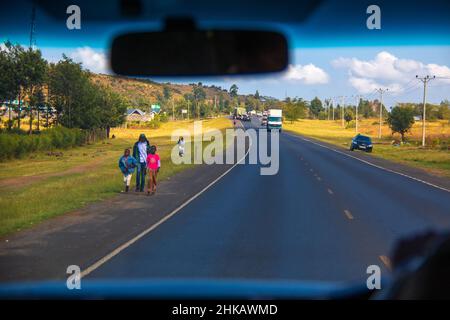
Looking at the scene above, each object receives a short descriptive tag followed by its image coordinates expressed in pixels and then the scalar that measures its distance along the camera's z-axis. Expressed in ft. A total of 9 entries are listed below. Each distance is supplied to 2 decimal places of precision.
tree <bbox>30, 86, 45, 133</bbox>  207.68
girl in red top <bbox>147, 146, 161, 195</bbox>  72.33
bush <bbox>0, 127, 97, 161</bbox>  150.51
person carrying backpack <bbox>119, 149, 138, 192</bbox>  72.17
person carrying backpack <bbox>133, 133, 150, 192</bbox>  74.54
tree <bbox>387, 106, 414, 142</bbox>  263.08
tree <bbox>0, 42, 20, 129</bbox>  186.76
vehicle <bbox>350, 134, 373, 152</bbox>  198.49
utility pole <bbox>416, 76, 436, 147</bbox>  215.04
